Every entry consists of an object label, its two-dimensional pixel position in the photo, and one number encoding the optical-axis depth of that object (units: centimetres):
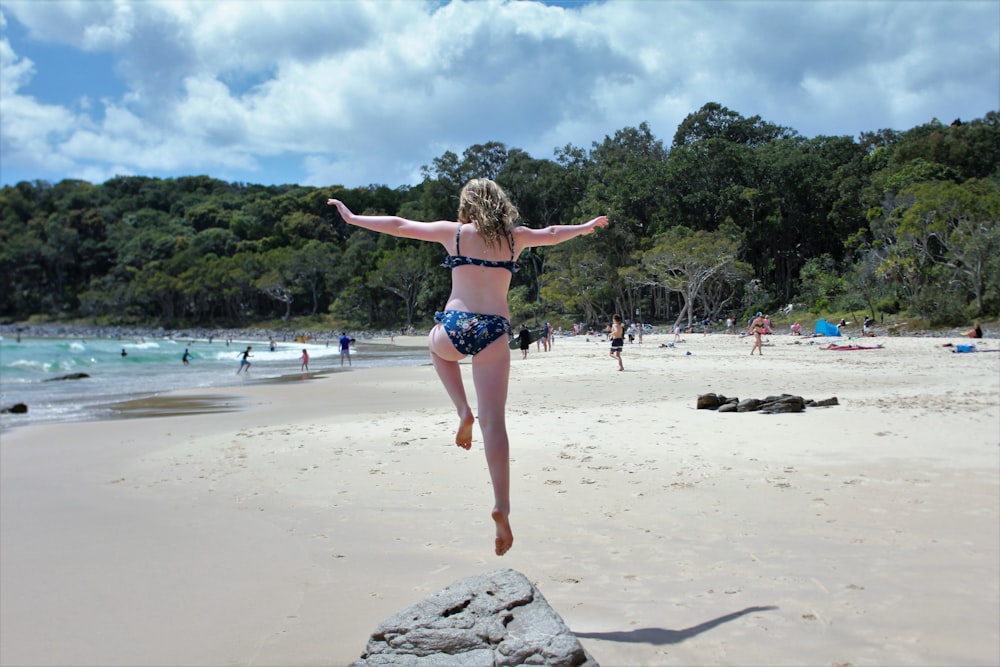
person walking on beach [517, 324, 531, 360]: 2693
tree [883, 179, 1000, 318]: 3381
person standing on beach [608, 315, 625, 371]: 2220
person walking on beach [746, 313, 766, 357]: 2650
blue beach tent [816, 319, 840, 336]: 3548
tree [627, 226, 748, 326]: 4503
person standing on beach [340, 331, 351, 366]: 3169
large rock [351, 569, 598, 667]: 306
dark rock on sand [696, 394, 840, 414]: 1128
